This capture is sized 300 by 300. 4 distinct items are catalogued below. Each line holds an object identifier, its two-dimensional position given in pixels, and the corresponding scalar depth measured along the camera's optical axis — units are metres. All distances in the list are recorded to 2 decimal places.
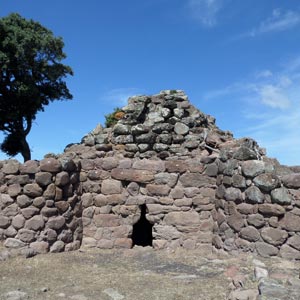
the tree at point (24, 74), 19.73
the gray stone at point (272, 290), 4.50
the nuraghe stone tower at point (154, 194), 6.89
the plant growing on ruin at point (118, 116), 9.64
